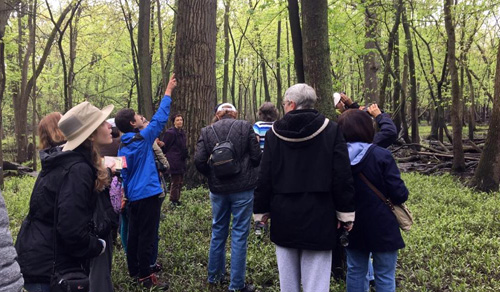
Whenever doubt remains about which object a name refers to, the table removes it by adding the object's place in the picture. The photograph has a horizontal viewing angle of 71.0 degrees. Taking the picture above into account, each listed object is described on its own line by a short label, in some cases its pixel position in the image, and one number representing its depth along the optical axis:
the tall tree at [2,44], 8.84
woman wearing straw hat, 2.18
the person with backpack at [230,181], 3.83
